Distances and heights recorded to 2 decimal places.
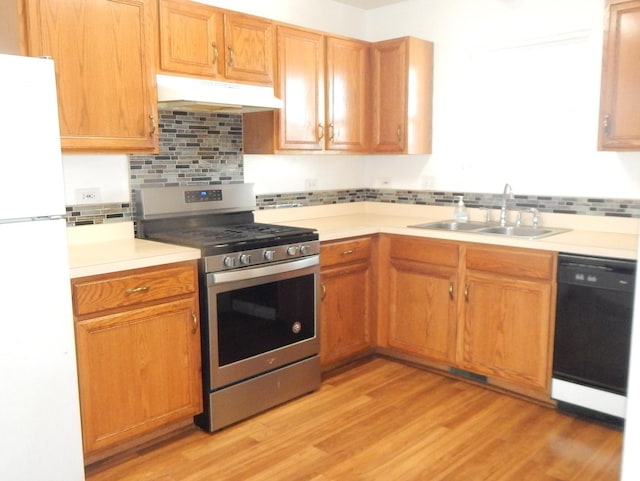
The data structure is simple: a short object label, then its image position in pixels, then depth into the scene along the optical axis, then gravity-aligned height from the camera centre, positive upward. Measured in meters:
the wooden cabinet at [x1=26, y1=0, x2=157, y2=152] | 2.42 +0.45
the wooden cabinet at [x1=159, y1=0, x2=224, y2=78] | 2.80 +0.64
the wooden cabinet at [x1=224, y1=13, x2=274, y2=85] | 3.05 +0.64
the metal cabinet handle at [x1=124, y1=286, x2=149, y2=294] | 2.45 -0.51
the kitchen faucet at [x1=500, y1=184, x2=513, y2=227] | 3.61 -0.26
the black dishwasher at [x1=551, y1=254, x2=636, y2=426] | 2.72 -0.82
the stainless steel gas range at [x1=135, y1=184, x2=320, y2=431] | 2.74 -0.64
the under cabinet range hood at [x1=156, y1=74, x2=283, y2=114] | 2.74 +0.36
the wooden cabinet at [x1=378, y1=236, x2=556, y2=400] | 3.01 -0.80
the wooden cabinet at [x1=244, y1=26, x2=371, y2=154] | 3.37 +0.42
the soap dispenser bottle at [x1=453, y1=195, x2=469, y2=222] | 3.78 -0.30
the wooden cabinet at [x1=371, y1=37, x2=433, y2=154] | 3.77 +0.48
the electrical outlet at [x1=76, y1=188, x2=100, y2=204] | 2.86 -0.13
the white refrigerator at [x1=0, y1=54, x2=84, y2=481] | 1.88 -0.39
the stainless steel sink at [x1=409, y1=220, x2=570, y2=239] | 3.34 -0.38
